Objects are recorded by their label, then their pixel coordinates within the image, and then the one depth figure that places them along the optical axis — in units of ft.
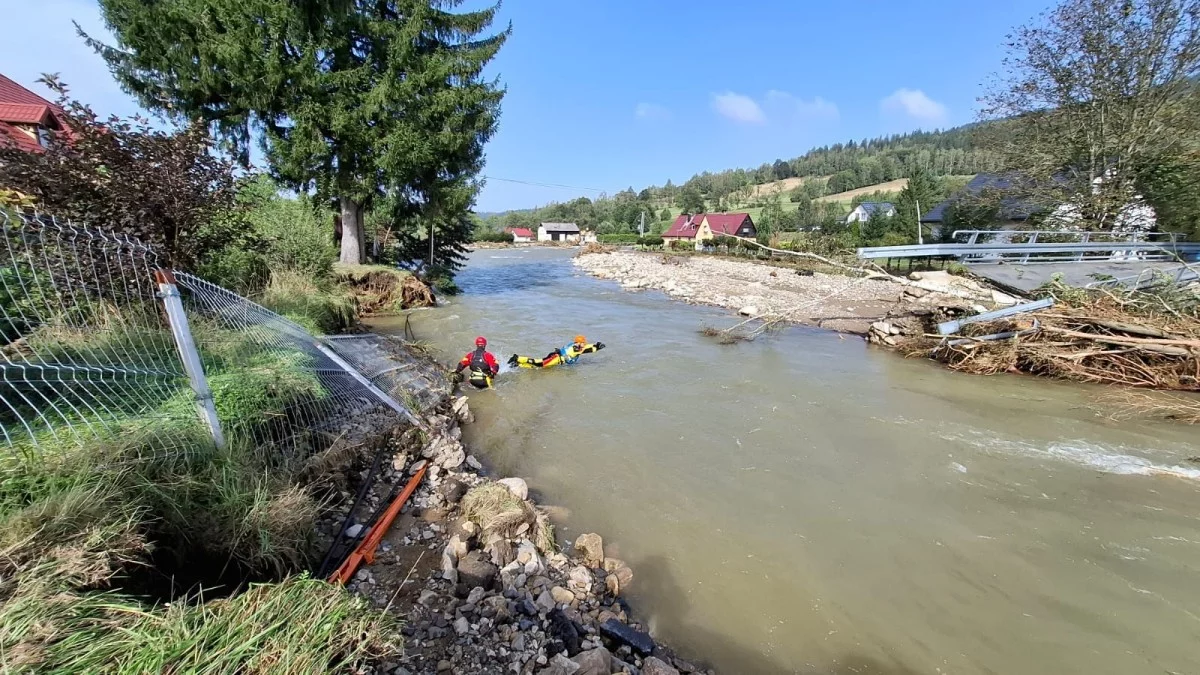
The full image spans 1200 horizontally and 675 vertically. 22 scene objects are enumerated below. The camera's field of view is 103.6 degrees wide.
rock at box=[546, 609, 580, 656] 8.98
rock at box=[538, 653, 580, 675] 7.95
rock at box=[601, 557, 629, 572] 12.60
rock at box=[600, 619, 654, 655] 9.53
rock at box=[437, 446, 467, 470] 16.63
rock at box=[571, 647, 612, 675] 8.13
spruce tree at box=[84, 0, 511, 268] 38.73
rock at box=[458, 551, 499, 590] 10.51
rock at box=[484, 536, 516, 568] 11.70
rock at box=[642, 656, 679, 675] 8.68
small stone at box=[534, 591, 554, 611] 10.15
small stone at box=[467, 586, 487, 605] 9.69
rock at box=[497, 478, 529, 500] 14.78
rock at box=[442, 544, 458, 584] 10.53
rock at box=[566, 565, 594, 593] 11.38
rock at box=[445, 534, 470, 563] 11.37
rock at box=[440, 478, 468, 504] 14.35
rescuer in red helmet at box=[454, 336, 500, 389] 27.63
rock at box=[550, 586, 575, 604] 10.71
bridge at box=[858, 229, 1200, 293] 31.04
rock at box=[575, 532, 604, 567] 12.80
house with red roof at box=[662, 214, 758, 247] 184.96
